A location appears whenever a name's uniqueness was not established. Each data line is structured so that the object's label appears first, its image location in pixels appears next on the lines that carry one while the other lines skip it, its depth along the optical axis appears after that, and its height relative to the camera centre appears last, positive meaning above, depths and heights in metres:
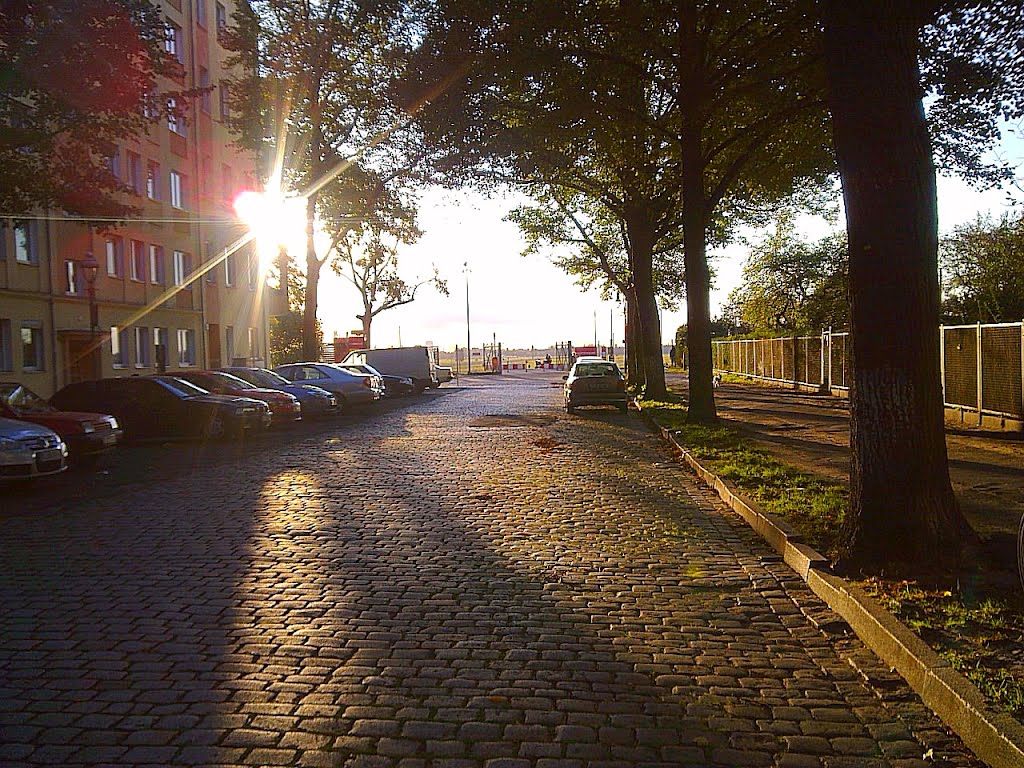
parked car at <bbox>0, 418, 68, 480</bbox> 12.88 -1.12
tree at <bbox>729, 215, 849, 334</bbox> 49.12 +3.27
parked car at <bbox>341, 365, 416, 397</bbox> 42.47 -1.23
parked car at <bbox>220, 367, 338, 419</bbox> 27.30 -0.88
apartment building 30.84 +3.48
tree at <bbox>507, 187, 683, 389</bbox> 39.53 +4.71
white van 45.16 -0.21
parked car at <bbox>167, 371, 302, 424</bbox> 23.31 -0.71
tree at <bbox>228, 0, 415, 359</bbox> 29.36 +8.47
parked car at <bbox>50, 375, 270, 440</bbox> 20.45 -0.89
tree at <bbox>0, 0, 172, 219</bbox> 18.59 +5.31
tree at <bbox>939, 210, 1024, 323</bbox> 28.80 +2.38
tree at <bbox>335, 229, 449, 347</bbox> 68.31 +5.47
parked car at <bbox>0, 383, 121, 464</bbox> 15.49 -0.91
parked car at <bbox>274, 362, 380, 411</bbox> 31.45 -0.67
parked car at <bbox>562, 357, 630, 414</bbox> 27.86 -1.00
